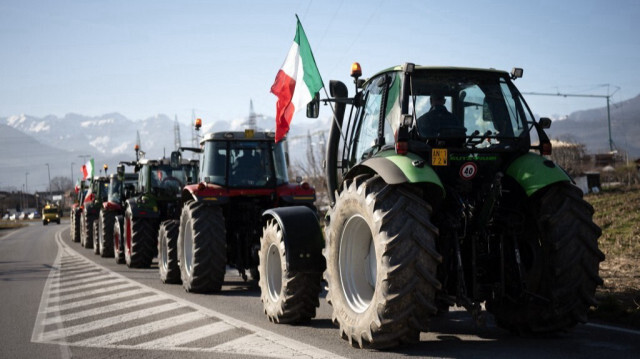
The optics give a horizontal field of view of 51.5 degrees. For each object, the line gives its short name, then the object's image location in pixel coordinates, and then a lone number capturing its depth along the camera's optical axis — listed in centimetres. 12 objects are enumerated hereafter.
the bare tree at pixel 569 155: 4531
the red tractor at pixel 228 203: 1099
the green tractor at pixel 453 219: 548
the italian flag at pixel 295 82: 852
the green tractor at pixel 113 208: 2029
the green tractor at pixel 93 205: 2533
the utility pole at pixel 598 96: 5044
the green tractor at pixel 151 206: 1608
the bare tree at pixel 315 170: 4253
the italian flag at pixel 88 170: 2810
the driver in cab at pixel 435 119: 627
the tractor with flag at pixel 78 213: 3112
